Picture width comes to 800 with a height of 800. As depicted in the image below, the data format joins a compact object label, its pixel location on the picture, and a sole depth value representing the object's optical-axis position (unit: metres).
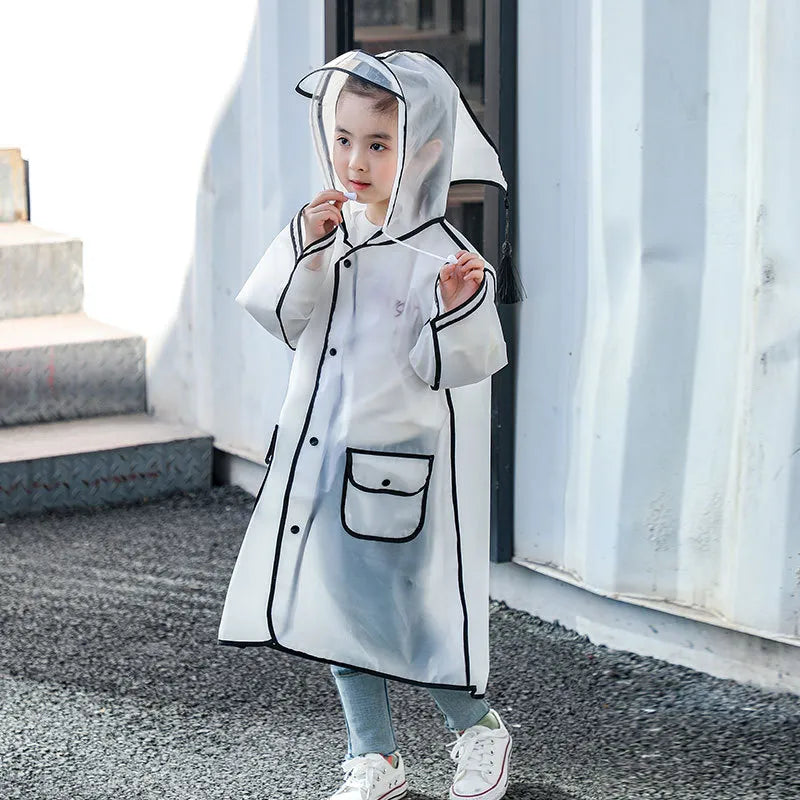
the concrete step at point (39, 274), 5.16
